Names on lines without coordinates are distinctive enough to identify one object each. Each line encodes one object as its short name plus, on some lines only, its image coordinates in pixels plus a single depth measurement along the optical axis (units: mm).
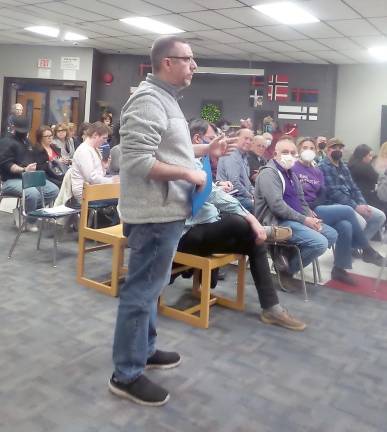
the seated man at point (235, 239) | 2670
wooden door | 9648
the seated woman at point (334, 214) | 3873
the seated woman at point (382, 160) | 4500
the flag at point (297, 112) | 8758
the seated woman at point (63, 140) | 6576
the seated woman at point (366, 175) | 5234
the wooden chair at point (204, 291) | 2670
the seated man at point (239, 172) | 4047
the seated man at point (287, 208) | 3367
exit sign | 9312
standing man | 1721
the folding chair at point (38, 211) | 3848
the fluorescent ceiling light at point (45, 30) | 7795
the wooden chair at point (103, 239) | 3129
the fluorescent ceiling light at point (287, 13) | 5420
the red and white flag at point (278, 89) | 8805
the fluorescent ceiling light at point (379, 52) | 7250
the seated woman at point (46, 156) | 5148
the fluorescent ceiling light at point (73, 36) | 7944
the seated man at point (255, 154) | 4691
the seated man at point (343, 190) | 4258
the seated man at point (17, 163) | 4715
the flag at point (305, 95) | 8711
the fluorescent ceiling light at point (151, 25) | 6617
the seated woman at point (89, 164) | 4352
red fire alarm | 9414
